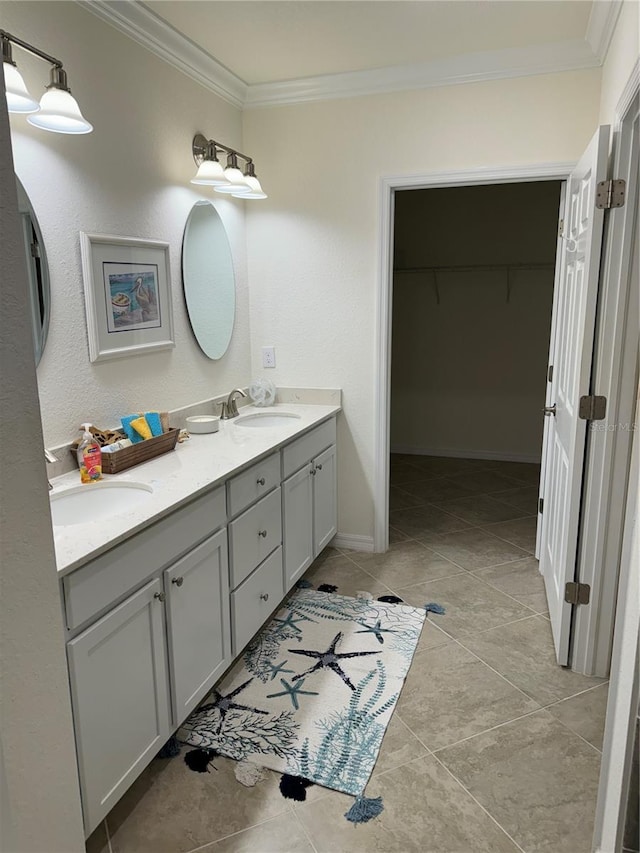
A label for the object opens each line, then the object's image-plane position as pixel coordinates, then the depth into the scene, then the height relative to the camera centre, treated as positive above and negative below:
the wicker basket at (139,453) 2.13 -0.51
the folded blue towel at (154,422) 2.43 -0.43
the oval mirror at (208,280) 2.86 +0.17
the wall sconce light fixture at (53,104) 1.71 +0.60
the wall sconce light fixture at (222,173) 2.64 +0.63
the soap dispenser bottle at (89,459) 2.07 -0.49
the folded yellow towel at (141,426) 2.35 -0.43
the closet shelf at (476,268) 5.17 +0.39
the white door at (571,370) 2.18 -0.23
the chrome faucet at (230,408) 3.07 -0.47
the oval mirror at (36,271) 1.91 +0.14
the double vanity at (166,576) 1.53 -0.82
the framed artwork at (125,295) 2.23 +0.07
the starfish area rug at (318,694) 1.96 -1.40
